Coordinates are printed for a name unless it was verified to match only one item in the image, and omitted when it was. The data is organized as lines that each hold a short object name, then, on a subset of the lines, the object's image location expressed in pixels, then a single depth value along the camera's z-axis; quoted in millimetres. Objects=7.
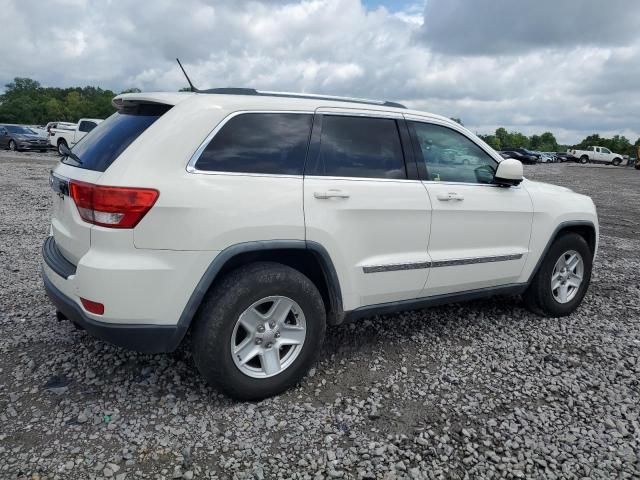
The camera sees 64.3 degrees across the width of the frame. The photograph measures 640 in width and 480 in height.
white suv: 2678
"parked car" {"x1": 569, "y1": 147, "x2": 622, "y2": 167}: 53438
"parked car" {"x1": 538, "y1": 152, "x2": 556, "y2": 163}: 53444
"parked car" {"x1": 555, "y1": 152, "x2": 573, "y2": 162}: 55634
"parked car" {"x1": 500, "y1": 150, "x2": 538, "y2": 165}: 44312
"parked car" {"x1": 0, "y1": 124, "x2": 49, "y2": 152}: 27125
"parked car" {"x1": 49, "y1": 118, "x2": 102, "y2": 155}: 24325
